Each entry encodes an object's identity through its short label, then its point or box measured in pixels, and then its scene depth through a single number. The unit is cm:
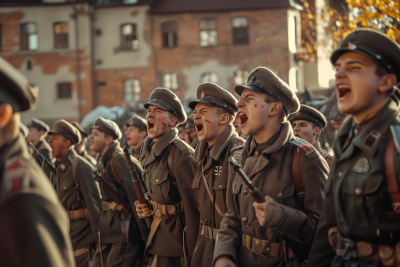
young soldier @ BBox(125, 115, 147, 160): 1027
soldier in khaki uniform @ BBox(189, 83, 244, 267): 465
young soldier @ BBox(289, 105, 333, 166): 669
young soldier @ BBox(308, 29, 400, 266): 268
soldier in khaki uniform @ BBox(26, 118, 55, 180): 1141
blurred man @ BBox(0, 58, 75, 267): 186
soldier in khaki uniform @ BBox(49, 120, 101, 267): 750
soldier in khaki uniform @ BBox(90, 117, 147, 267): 662
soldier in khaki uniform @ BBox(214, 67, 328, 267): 352
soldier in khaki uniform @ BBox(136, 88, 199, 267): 539
